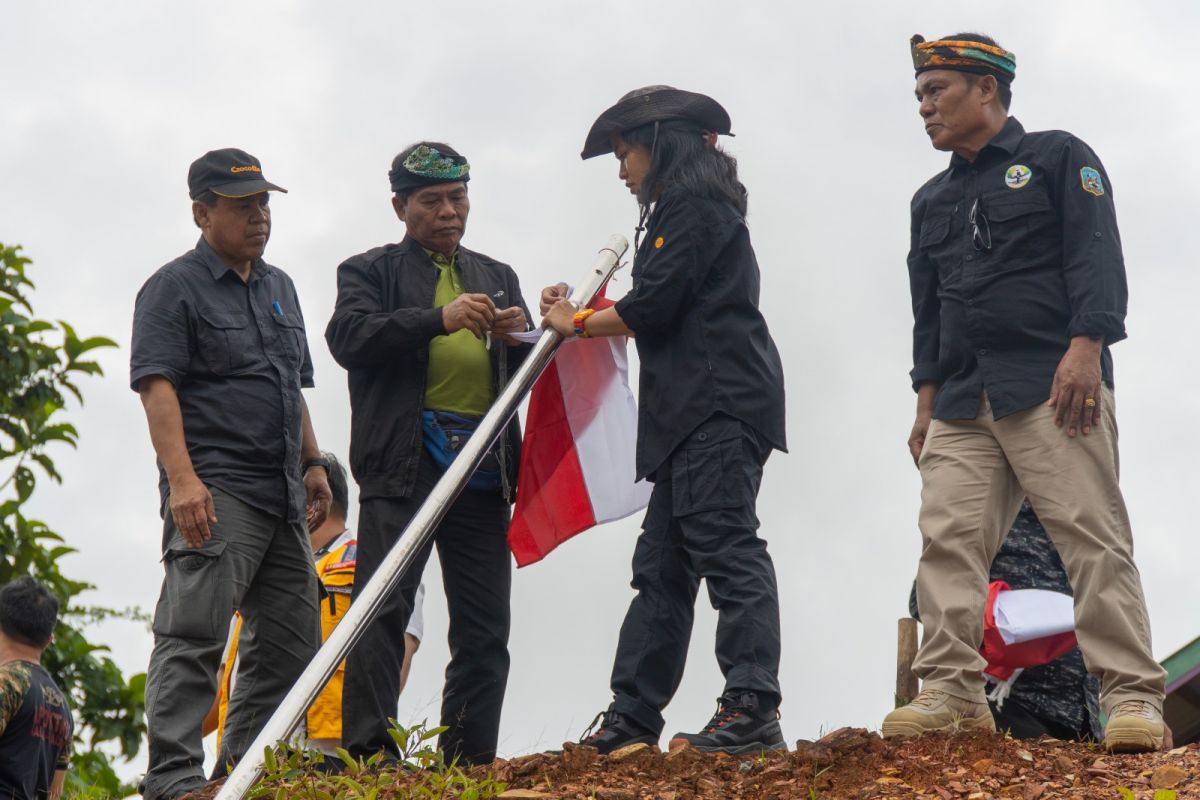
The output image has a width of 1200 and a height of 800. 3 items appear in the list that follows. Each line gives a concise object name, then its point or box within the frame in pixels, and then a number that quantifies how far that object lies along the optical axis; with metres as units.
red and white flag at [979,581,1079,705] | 6.45
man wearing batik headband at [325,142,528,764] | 6.12
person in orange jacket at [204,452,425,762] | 6.51
